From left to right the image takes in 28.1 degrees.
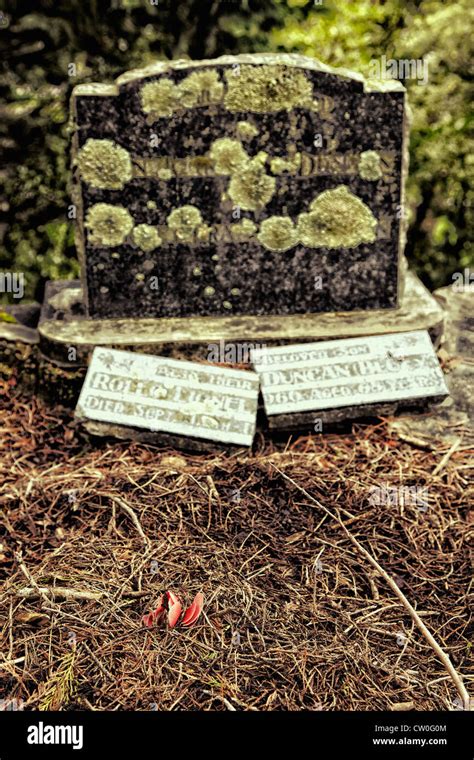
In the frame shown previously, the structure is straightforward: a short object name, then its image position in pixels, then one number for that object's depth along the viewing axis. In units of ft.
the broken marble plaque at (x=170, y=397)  14.21
